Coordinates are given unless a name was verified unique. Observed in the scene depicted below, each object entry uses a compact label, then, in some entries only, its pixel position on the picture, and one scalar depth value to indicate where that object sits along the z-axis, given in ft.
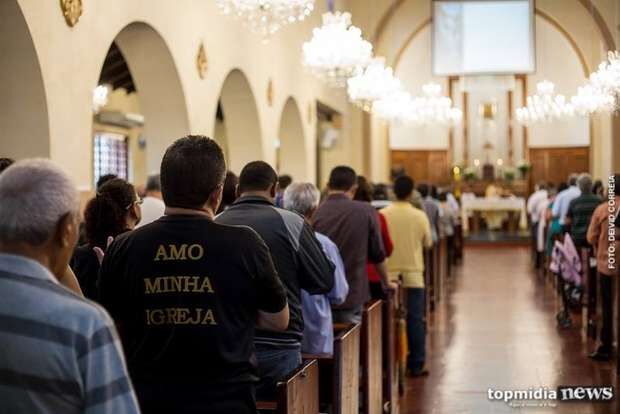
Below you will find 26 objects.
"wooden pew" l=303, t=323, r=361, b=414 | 15.74
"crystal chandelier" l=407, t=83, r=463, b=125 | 76.89
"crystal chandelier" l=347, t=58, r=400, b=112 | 52.54
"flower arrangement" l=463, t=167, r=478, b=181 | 96.17
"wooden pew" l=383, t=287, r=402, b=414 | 23.52
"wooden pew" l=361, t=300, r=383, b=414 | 19.45
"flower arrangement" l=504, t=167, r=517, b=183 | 95.96
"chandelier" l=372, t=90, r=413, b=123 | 63.62
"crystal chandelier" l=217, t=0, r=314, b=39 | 32.36
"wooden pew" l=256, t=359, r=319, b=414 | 11.94
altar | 89.20
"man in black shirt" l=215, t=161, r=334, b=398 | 14.53
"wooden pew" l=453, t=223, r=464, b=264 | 67.15
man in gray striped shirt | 7.09
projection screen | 64.95
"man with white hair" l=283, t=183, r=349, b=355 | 18.07
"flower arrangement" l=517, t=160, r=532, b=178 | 95.10
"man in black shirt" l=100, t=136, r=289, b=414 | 10.11
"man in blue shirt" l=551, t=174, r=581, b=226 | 44.32
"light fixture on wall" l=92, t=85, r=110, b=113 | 44.42
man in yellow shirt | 28.55
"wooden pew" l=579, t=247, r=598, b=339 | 33.63
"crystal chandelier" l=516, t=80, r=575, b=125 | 67.26
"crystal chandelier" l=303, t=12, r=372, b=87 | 43.88
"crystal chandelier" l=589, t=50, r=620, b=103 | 26.32
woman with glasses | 14.25
